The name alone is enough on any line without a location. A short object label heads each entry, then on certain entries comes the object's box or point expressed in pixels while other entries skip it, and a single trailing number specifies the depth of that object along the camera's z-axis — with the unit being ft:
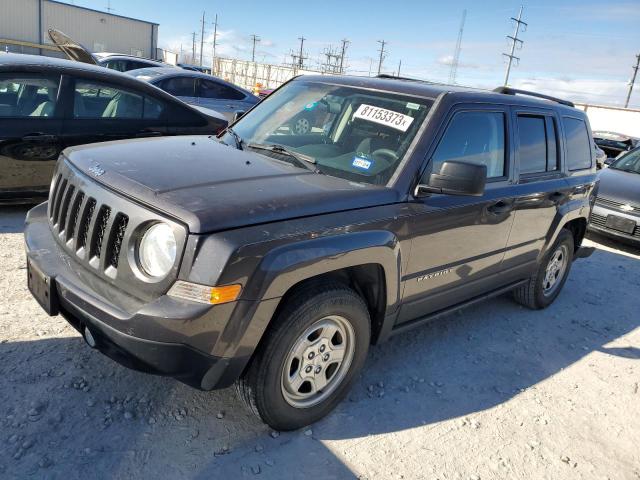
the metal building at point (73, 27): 137.18
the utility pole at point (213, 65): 145.89
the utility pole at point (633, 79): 181.06
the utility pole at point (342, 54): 249.96
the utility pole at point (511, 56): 191.01
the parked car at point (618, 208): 24.16
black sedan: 16.51
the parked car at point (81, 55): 29.76
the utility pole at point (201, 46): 258.16
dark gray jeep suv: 7.32
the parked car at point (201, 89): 35.24
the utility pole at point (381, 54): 263.39
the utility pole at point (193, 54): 256.01
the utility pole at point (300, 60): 234.17
